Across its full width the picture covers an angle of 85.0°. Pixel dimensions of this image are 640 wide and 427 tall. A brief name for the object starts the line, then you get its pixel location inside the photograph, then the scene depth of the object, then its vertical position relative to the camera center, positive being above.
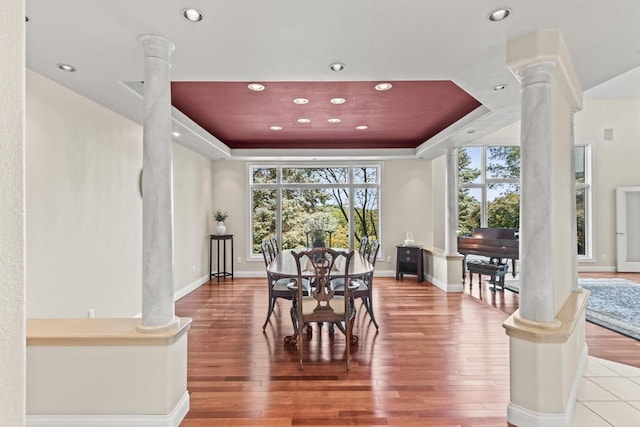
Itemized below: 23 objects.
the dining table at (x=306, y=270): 3.54 -0.61
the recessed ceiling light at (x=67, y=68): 2.73 +1.18
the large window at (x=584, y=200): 8.57 +0.31
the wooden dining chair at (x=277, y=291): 4.10 -0.91
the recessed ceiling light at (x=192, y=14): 2.02 +1.18
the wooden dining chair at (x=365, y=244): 5.03 -0.46
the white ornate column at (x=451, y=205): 6.36 +0.15
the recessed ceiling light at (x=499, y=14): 2.07 +1.20
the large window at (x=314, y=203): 7.69 +0.25
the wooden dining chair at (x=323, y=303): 3.15 -0.85
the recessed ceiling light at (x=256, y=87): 3.75 +1.40
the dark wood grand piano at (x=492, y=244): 6.60 -0.61
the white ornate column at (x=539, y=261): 2.28 -0.33
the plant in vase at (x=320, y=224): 7.73 -0.22
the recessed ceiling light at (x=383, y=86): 3.75 +1.39
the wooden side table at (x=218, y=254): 7.11 -0.83
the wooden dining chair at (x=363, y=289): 3.95 -0.86
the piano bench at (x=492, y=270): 6.00 -1.00
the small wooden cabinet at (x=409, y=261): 6.98 -0.98
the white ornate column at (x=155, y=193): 2.37 +0.15
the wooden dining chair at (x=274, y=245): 5.36 -0.49
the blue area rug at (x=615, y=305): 4.34 -1.40
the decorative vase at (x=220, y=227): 7.15 -0.27
